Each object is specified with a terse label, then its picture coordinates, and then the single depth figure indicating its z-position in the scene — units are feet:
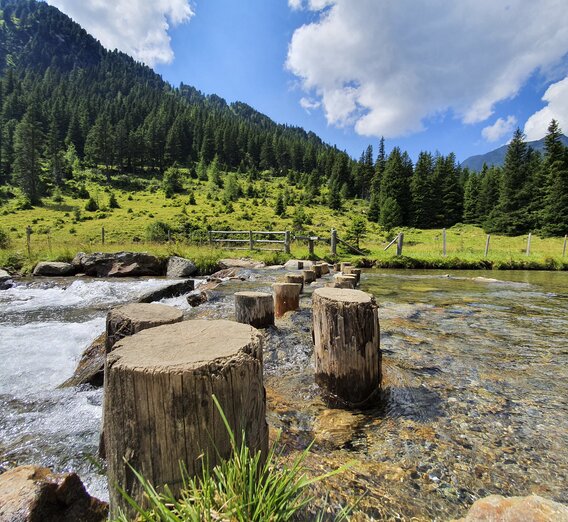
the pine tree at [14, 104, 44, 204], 180.96
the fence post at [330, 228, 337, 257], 67.23
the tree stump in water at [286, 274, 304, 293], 26.04
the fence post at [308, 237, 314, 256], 64.75
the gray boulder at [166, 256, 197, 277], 49.49
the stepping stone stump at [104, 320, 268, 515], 4.61
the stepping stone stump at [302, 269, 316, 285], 36.90
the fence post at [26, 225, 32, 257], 56.13
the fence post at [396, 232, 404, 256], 64.39
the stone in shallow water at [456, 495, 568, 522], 4.62
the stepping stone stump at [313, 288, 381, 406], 10.37
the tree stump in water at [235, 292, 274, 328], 17.54
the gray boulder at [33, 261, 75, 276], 47.80
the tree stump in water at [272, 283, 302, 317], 22.36
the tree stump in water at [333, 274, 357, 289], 23.06
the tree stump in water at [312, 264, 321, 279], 43.14
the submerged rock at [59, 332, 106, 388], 12.95
